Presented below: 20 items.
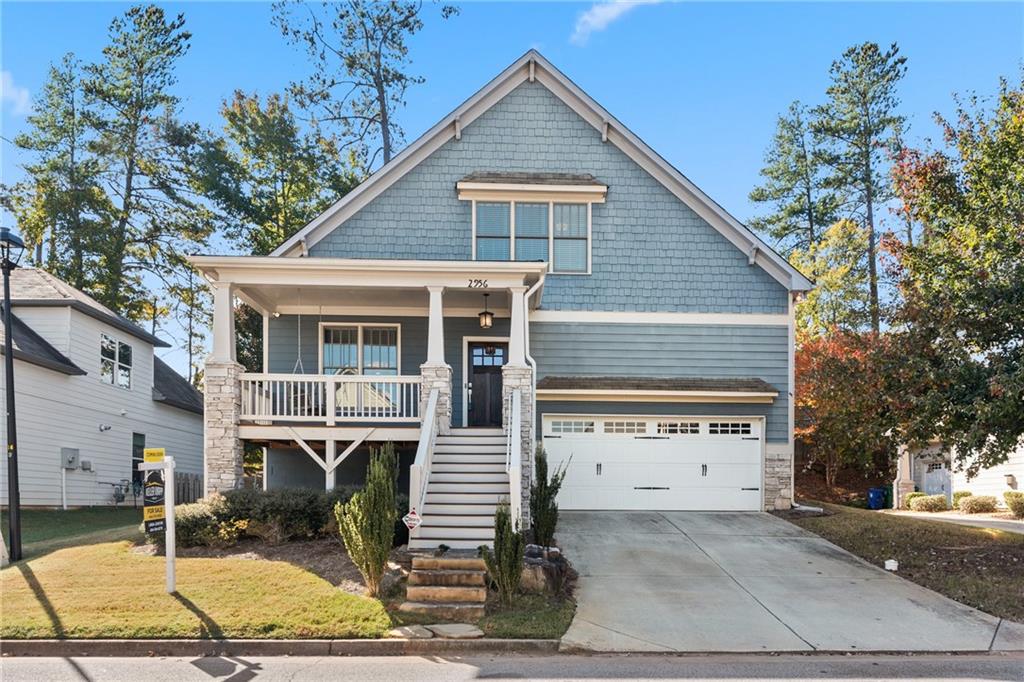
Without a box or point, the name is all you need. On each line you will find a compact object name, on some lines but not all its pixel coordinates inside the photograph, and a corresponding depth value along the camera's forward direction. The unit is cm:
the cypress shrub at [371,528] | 870
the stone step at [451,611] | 828
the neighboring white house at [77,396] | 1709
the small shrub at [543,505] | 1088
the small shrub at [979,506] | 1986
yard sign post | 914
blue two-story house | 1526
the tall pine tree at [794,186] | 3108
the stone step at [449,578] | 887
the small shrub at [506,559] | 863
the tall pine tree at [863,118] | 2925
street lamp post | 1048
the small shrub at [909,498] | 2136
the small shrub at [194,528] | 1053
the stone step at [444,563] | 919
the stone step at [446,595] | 869
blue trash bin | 2320
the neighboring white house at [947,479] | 1981
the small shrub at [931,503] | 2084
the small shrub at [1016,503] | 1792
